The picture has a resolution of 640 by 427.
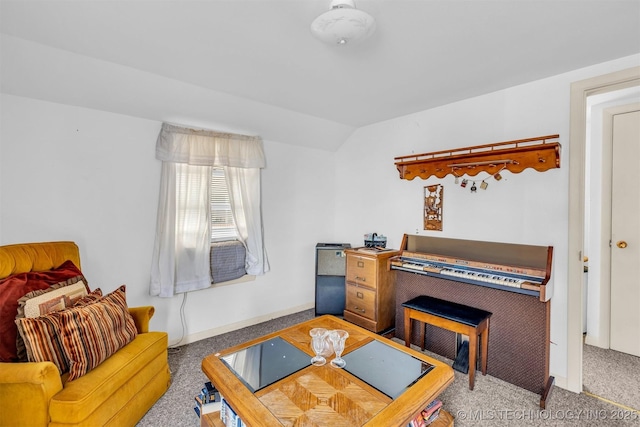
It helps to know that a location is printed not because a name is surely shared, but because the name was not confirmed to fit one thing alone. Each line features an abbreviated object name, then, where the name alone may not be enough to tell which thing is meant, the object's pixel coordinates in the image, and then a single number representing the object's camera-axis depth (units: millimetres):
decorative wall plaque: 2957
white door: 2635
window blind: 3145
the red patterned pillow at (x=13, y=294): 1552
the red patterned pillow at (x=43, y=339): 1497
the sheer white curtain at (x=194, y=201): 2771
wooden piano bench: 2213
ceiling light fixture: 1302
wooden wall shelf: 2281
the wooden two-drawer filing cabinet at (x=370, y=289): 3104
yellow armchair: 1400
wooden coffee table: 1285
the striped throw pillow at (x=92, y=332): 1578
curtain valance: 2775
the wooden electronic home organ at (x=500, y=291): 2188
